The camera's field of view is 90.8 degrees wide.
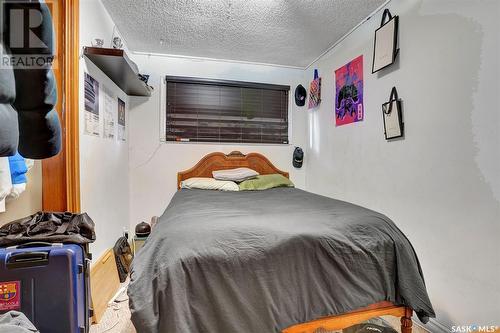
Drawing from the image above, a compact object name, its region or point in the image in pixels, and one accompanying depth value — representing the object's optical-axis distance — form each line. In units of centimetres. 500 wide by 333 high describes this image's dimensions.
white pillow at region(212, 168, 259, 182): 295
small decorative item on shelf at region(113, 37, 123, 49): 227
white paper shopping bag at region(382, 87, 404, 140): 191
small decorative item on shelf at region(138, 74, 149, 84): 254
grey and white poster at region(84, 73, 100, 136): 182
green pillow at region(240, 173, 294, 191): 282
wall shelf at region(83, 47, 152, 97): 177
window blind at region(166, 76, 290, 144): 314
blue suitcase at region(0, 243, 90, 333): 112
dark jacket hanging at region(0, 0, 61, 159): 58
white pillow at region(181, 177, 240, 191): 274
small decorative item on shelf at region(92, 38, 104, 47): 186
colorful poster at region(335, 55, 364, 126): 240
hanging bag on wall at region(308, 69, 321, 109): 313
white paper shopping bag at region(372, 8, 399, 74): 194
